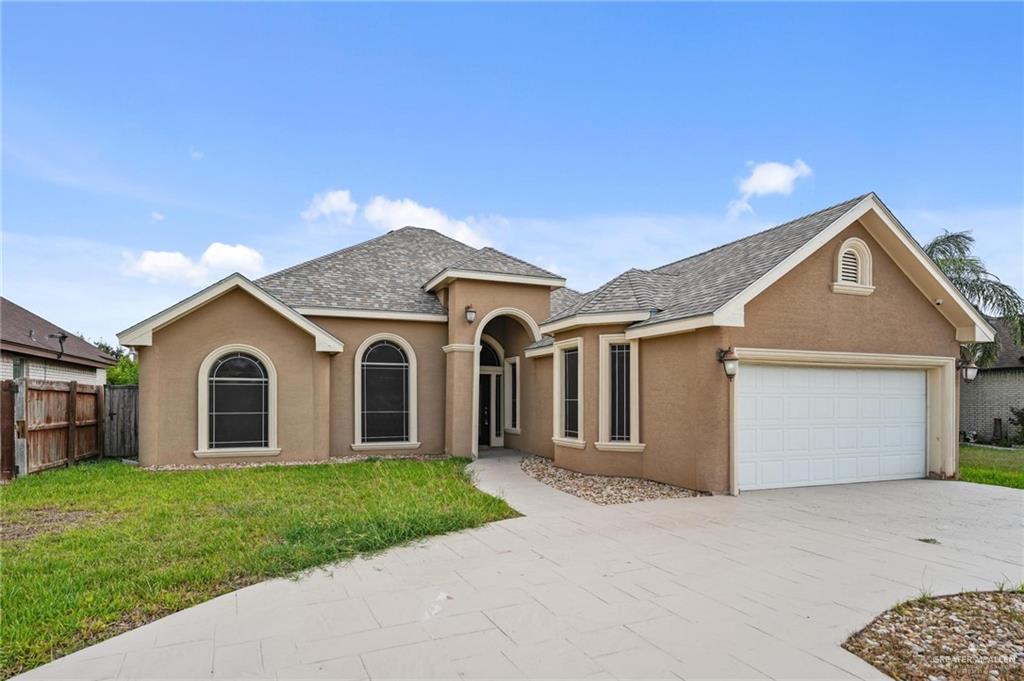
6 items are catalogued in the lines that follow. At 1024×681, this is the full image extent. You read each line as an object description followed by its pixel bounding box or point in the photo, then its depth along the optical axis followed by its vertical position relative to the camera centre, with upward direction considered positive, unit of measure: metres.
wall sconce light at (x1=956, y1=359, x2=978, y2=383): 11.59 -0.47
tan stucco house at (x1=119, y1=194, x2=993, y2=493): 10.30 -0.35
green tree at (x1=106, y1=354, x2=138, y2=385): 24.64 -1.16
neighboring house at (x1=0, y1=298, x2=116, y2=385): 15.57 -0.16
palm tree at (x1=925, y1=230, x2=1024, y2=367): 18.89 +2.02
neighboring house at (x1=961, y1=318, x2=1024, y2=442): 21.58 -1.89
